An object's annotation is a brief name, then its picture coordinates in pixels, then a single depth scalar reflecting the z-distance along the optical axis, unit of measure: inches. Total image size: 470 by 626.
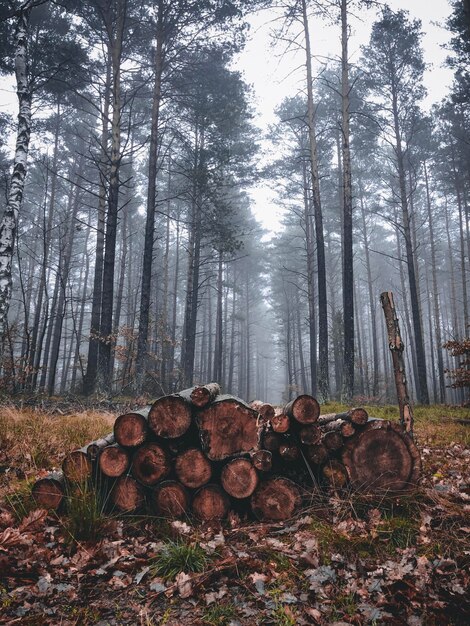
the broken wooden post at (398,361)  172.6
